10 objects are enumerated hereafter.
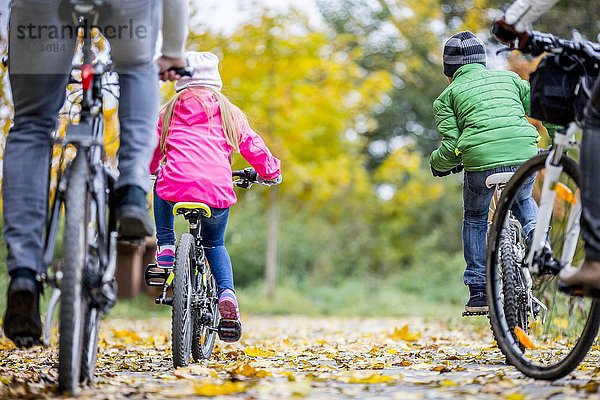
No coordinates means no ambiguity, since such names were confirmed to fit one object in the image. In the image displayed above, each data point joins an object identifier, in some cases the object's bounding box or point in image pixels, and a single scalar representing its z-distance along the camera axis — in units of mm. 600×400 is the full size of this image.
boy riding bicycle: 10391
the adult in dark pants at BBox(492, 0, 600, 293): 6613
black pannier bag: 7460
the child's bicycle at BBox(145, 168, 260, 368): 9031
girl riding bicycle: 9875
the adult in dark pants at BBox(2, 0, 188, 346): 6922
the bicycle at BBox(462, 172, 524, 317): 9032
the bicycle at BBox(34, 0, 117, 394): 6512
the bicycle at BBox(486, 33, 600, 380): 7336
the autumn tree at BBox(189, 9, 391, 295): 30547
